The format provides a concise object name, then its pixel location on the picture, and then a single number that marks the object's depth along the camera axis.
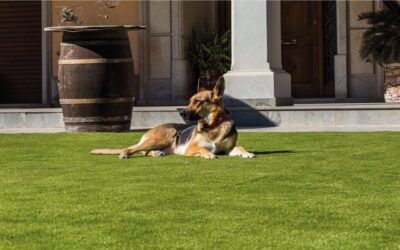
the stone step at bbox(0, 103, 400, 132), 12.76
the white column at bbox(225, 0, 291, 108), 13.65
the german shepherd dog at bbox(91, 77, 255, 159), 7.95
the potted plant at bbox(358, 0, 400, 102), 16.94
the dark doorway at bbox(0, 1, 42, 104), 21.95
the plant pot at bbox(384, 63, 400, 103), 16.76
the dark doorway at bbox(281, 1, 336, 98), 20.20
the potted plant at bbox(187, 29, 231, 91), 19.69
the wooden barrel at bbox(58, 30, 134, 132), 11.98
